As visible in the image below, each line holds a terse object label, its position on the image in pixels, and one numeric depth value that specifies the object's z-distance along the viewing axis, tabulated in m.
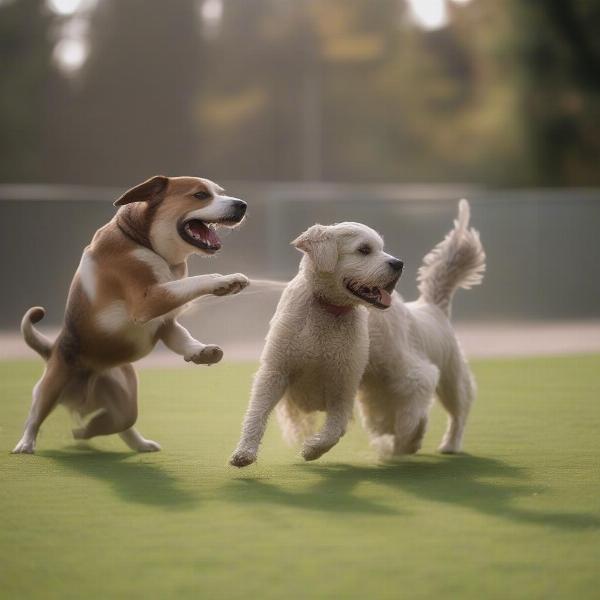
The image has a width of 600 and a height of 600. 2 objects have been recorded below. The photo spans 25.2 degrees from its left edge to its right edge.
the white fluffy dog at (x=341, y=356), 7.20
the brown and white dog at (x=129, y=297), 7.46
